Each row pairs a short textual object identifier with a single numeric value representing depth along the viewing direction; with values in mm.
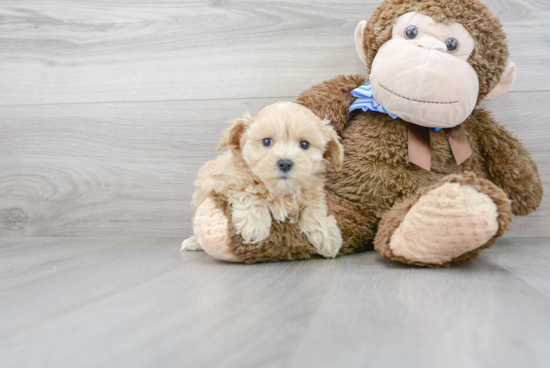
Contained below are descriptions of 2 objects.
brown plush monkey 660
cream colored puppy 694
